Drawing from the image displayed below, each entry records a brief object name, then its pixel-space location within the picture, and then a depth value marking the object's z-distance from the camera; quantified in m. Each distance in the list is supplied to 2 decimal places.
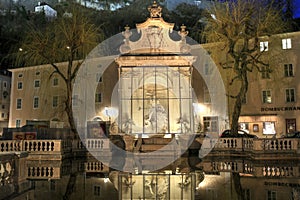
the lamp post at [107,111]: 33.38
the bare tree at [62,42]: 20.95
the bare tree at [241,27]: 19.47
